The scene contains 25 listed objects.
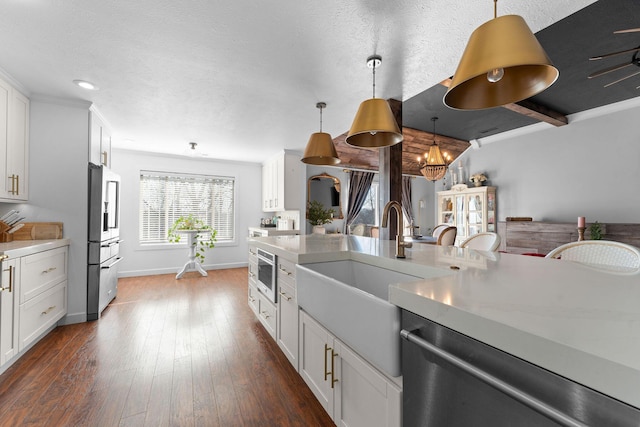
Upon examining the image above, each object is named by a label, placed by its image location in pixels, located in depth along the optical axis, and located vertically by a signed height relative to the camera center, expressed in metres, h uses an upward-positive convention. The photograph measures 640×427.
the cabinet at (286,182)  5.11 +0.63
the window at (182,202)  5.32 +0.27
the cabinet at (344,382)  1.02 -0.74
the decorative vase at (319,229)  6.03 -0.29
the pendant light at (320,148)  2.54 +0.63
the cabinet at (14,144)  2.45 +0.66
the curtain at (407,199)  7.92 +0.49
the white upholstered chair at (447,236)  3.64 -0.26
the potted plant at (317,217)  6.09 -0.03
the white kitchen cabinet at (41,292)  2.22 -0.70
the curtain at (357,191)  6.82 +0.62
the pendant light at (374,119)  1.78 +0.63
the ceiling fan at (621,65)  1.97 +1.20
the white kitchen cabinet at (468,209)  5.65 +0.16
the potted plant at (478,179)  5.78 +0.79
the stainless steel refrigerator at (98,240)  3.05 -0.28
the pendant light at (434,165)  4.24 +0.78
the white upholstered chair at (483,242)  2.04 -0.20
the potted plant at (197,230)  5.22 -0.31
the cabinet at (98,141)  3.08 +0.89
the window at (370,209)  7.19 +0.18
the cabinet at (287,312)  1.87 -0.69
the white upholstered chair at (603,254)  1.33 -0.20
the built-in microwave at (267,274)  2.24 -0.51
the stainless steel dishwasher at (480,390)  0.50 -0.38
